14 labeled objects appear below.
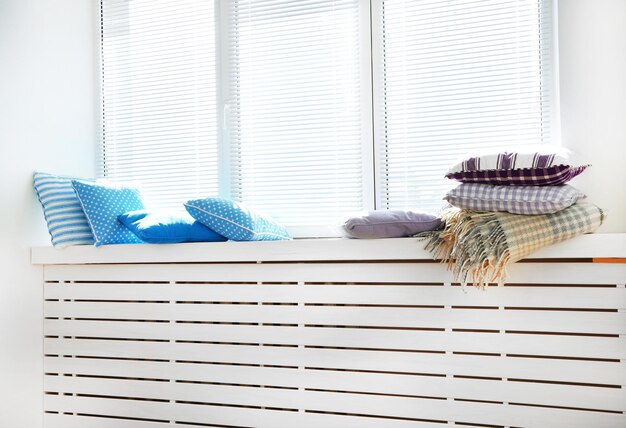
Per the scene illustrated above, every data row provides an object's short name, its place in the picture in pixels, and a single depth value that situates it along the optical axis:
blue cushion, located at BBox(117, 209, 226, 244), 2.37
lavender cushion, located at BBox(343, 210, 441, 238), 2.13
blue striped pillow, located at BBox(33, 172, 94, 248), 2.55
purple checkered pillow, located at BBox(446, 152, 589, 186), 1.93
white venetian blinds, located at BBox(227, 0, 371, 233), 2.71
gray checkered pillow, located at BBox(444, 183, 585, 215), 1.91
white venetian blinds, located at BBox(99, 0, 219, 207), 2.90
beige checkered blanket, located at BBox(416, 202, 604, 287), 1.90
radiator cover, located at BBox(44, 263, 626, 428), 1.96
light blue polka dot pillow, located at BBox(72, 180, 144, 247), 2.52
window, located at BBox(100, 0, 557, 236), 2.52
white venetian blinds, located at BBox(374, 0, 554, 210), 2.47
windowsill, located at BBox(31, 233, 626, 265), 1.93
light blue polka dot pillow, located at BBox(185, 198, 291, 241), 2.32
